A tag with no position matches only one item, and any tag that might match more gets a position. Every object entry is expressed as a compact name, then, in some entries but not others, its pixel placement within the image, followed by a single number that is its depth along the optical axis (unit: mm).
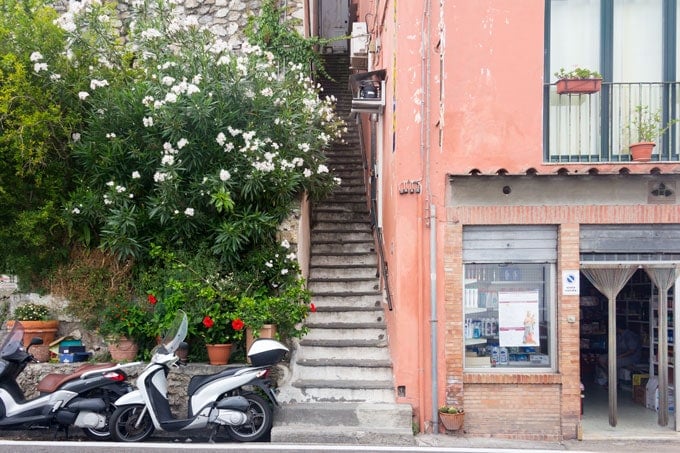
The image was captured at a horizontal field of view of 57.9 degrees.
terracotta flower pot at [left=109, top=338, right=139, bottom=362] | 8414
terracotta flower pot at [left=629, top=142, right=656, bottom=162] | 7844
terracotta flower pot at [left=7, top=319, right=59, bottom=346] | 8695
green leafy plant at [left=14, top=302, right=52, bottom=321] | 8852
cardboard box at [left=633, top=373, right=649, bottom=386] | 9320
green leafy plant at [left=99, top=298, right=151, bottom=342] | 8383
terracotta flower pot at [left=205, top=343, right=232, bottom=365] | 8227
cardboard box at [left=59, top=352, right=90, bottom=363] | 8562
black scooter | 7113
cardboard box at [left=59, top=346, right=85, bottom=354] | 8689
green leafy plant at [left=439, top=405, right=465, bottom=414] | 7664
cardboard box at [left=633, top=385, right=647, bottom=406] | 9211
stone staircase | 7559
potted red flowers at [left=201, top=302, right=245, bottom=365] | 8023
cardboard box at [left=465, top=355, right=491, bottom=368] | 8102
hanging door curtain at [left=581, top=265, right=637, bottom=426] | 8031
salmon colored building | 7859
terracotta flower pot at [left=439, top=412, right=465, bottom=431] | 7586
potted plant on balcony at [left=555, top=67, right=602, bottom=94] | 7902
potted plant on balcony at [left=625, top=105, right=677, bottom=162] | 7949
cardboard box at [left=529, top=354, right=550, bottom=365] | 8078
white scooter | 7086
